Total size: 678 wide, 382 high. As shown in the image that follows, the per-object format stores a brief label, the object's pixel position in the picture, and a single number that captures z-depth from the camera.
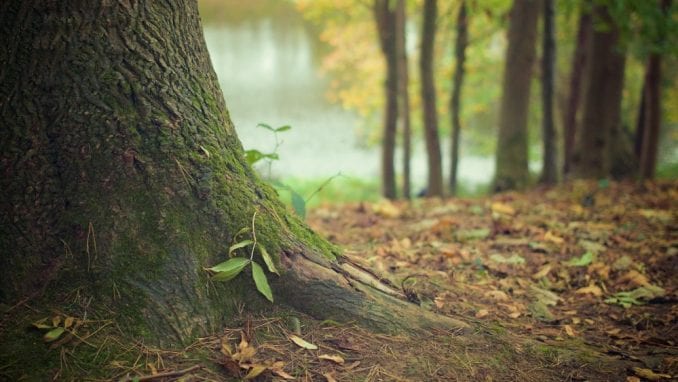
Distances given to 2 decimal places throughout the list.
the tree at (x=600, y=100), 8.77
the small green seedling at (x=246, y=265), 2.31
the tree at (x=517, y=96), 8.39
